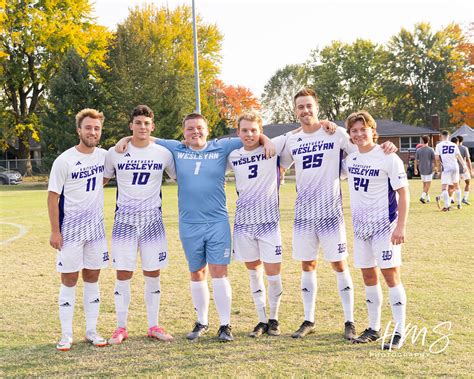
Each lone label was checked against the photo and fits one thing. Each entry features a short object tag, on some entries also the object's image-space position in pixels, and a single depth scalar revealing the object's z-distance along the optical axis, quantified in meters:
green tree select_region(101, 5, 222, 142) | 38.22
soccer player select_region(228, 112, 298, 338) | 5.46
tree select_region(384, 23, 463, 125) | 67.25
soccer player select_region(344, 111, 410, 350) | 5.00
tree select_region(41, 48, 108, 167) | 37.72
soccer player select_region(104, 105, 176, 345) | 5.39
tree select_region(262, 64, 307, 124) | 87.44
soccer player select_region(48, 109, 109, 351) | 5.23
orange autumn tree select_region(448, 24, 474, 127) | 46.62
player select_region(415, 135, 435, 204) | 17.92
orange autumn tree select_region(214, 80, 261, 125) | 67.44
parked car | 41.16
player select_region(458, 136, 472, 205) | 16.97
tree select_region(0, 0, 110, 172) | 42.00
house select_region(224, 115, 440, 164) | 52.53
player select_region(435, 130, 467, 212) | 15.63
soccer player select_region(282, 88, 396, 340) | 5.39
